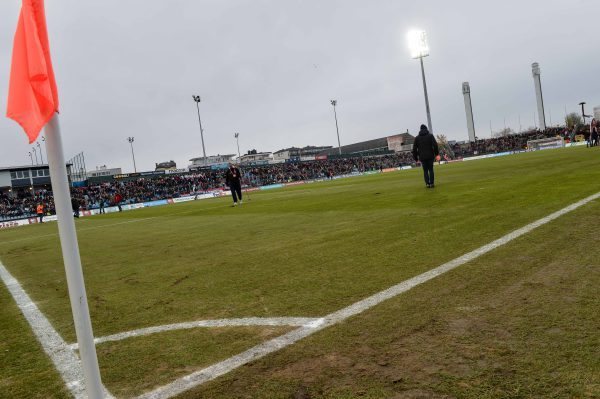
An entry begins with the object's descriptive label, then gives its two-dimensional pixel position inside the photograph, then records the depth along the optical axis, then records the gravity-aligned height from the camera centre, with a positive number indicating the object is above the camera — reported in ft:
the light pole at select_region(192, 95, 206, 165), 214.90 +45.14
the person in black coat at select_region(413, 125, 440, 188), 46.60 +1.41
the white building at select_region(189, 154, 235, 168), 430.04 +30.97
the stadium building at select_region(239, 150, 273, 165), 443.32 +27.71
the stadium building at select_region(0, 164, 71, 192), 209.46 +17.69
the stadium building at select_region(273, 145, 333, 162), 479.00 +29.63
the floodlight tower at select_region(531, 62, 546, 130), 325.01 +40.02
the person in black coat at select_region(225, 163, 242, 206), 66.47 +1.10
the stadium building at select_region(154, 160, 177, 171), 433.89 +30.92
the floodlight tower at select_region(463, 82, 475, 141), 354.54 +36.11
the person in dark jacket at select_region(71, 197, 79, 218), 100.26 -0.44
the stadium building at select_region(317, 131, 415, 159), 408.46 +23.10
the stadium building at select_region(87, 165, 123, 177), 378.53 +28.95
